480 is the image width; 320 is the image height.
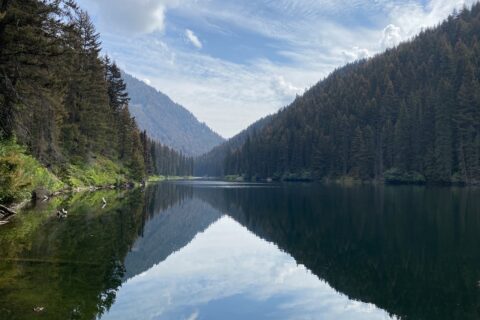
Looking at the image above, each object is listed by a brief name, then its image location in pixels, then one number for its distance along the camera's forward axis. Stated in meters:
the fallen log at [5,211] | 27.91
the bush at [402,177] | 118.12
